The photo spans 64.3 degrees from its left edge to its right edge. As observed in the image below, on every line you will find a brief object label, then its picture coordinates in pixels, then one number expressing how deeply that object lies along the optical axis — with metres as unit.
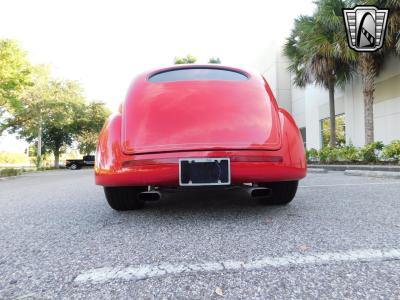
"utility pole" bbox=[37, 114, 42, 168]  26.37
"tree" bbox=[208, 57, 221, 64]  29.94
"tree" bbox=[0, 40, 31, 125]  15.77
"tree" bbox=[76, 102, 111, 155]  35.25
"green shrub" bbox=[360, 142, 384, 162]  10.30
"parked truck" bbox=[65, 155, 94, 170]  31.64
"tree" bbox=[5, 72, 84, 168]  24.77
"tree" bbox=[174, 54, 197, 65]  29.97
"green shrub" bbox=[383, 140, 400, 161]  9.04
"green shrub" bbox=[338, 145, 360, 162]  11.49
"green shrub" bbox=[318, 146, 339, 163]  13.07
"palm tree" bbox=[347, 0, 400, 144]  10.48
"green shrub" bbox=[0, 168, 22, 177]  15.86
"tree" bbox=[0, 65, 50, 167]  24.40
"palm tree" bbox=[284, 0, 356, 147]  11.92
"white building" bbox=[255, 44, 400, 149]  12.25
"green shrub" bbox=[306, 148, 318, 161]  15.35
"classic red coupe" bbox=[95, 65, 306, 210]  2.54
